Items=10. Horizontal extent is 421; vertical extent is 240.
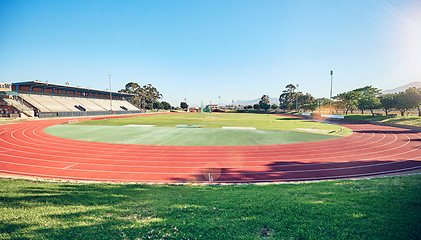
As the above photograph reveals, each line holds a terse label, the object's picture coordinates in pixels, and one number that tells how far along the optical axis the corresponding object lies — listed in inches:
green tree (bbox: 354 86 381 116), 1842.4
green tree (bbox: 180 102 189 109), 5570.9
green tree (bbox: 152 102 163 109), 4751.5
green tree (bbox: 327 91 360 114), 2237.9
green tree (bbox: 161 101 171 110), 4849.4
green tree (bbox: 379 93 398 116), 1715.1
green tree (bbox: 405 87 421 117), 1493.6
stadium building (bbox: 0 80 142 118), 1786.4
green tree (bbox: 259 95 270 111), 4369.3
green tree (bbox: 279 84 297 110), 4955.7
